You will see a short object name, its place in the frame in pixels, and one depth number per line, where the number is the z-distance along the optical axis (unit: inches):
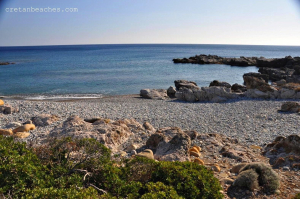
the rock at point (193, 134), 434.3
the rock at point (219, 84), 1079.0
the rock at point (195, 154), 368.4
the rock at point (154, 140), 379.9
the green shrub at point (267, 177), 260.2
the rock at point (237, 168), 314.2
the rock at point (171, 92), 1029.1
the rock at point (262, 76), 1295.0
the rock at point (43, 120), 500.1
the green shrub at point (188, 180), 209.8
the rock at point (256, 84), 872.9
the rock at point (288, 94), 849.5
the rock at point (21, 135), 421.1
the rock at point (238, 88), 1068.6
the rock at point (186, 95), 885.2
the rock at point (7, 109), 590.6
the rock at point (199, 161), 338.1
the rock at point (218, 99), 842.8
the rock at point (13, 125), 487.2
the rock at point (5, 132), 431.2
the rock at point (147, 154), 321.3
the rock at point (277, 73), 1560.5
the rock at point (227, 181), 279.8
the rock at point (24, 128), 454.3
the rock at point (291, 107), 648.4
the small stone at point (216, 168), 320.0
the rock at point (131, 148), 381.8
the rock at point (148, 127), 492.8
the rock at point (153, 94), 991.2
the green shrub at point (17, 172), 177.8
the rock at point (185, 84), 1036.2
